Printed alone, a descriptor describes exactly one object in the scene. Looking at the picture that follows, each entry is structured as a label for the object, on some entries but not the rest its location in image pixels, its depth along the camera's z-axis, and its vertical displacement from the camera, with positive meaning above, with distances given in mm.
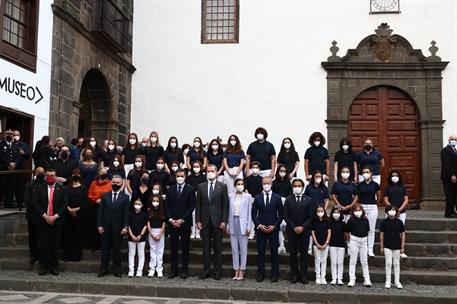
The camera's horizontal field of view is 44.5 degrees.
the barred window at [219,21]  15711 +4884
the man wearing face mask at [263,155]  9766 +698
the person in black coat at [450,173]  10625 +468
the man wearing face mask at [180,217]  8508 -354
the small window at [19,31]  10523 +3161
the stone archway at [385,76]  14828 +3231
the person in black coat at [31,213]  8594 -330
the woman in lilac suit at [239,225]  8452 -467
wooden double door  14914 +1837
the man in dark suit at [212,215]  8484 -321
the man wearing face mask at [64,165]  9469 +464
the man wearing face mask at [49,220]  8531 -427
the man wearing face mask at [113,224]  8539 -484
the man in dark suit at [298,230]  8234 -505
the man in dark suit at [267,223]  8320 -418
